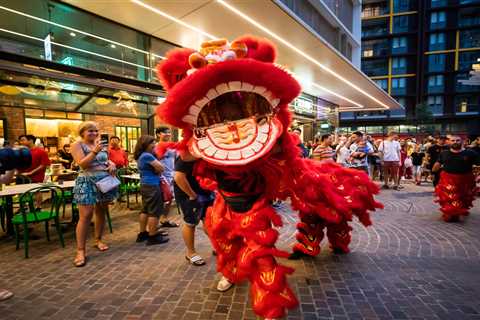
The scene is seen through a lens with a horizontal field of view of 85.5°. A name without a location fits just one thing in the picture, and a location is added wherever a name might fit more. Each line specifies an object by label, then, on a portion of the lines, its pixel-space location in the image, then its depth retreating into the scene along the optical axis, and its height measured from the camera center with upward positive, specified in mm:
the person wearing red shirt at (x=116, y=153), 6424 -121
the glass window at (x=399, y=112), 36750 +4507
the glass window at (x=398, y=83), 37188 +8747
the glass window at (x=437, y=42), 35025 +13746
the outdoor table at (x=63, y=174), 5412 -556
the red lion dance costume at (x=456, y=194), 4859 -993
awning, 5941 +3221
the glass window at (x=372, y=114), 37788 +4390
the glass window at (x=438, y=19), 34906 +16719
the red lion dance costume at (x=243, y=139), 1623 +49
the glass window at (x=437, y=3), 34750 +18834
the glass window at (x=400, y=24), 36812 +17068
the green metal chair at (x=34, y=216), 3570 -984
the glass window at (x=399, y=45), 37031 +14189
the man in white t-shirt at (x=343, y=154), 7184 -266
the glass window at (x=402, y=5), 36594 +19585
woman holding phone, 3212 -335
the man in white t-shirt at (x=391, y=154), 8266 -332
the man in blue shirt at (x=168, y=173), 4604 -468
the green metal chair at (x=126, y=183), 6349 -907
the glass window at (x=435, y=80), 35181 +8485
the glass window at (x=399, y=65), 37188 +11252
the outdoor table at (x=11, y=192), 4000 -633
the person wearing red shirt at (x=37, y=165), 5359 -321
